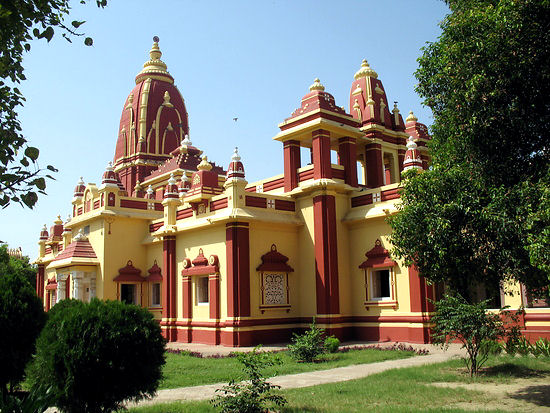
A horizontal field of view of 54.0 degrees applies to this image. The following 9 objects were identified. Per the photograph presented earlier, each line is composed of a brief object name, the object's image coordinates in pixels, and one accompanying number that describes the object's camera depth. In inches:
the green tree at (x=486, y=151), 315.0
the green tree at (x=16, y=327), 375.9
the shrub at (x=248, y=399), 294.2
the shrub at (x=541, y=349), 517.0
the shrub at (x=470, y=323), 423.5
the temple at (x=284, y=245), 721.6
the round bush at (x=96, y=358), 283.7
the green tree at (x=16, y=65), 228.8
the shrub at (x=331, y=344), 607.5
